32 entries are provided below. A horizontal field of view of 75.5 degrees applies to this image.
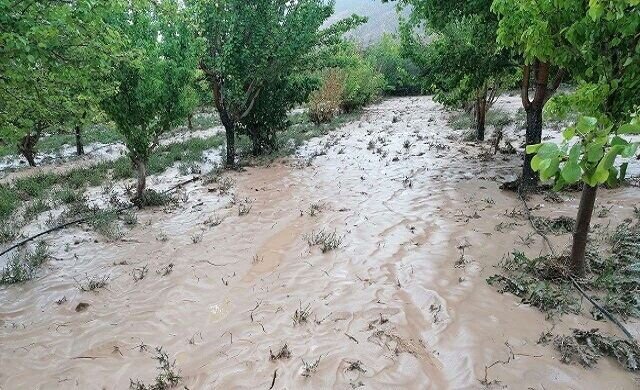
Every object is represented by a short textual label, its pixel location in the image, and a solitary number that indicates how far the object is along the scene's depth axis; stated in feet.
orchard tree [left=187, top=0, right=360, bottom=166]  34.19
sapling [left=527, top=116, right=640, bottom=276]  4.09
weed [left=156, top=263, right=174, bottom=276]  17.74
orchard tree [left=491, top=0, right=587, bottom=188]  12.56
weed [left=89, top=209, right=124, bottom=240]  21.89
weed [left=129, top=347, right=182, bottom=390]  11.00
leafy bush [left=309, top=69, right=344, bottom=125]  61.87
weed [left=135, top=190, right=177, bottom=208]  26.91
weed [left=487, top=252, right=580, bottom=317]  13.15
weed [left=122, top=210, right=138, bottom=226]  23.58
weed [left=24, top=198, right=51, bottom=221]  25.94
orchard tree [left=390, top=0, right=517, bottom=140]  25.16
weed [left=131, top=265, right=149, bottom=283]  17.42
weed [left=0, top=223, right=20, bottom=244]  21.79
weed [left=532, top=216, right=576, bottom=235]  18.65
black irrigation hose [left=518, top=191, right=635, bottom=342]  11.69
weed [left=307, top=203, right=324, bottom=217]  23.84
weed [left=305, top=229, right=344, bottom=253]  18.86
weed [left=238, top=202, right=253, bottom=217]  24.52
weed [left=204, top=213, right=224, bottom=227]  23.03
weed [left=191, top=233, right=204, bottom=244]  20.75
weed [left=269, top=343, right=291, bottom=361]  11.88
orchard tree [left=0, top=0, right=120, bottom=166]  12.04
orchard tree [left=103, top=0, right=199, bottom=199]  24.38
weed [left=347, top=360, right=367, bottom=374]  11.14
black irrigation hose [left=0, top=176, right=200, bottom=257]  20.66
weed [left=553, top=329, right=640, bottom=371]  10.61
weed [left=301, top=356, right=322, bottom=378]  11.15
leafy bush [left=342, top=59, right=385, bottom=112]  71.20
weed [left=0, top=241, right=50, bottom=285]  17.53
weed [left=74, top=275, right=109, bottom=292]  16.65
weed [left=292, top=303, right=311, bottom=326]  13.44
